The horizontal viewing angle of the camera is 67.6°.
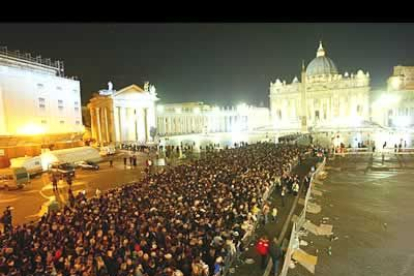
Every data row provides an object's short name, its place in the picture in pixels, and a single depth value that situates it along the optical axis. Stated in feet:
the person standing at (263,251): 30.50
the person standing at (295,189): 55.62
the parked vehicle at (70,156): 82.74
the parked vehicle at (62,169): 73.07
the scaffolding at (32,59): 94.45
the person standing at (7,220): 36.03
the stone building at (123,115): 166.81
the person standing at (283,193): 51.11
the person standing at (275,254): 29.19
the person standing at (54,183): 58.44
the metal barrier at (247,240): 29.32
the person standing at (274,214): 43.16
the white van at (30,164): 74.08
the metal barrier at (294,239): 31.68
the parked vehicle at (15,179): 64.44
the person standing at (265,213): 41.41
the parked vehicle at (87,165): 87.45
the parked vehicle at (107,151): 116.59
